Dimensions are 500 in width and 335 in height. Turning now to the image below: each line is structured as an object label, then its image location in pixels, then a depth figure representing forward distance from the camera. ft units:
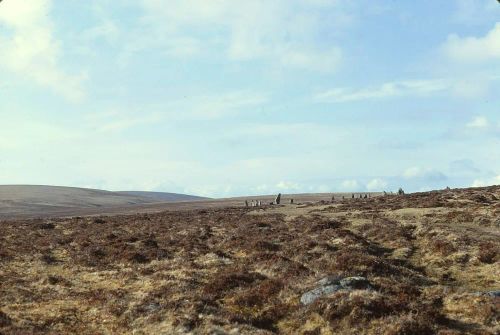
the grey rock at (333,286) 53.78
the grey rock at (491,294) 51.24
